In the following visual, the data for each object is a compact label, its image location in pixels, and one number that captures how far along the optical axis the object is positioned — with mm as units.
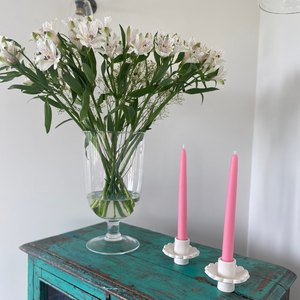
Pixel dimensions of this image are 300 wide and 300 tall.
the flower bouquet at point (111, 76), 631
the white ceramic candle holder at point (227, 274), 545
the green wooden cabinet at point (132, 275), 593
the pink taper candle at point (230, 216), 519
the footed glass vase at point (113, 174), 750
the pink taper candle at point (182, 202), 659
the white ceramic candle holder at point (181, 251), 671
